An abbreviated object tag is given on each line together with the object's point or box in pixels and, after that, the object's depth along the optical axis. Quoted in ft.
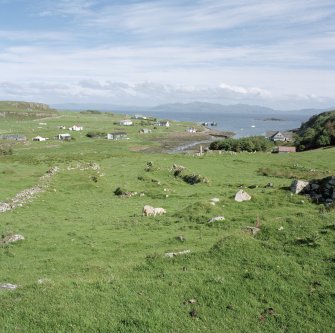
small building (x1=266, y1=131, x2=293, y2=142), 436.93
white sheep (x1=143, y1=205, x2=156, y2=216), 106.01
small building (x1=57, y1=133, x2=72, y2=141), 488.85
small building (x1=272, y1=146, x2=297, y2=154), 309.42
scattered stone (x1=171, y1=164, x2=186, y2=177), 185.56
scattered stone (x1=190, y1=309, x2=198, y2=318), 46.80
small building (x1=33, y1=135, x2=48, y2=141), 474.90
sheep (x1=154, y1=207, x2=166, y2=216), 107.45
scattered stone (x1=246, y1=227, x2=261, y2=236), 72.79
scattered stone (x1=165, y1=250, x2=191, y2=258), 64.00
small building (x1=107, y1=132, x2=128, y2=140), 521.00
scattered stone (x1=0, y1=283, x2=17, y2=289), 55.13
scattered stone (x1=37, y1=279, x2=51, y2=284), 54.13
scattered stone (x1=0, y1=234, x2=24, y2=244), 83.71
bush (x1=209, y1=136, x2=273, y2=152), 337.72
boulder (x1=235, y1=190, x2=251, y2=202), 112.14
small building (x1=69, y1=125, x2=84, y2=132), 619.14
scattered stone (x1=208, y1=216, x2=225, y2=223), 89.86
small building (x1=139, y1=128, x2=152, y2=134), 619.91
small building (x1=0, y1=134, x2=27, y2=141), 475.31
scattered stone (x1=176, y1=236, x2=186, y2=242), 76.51
